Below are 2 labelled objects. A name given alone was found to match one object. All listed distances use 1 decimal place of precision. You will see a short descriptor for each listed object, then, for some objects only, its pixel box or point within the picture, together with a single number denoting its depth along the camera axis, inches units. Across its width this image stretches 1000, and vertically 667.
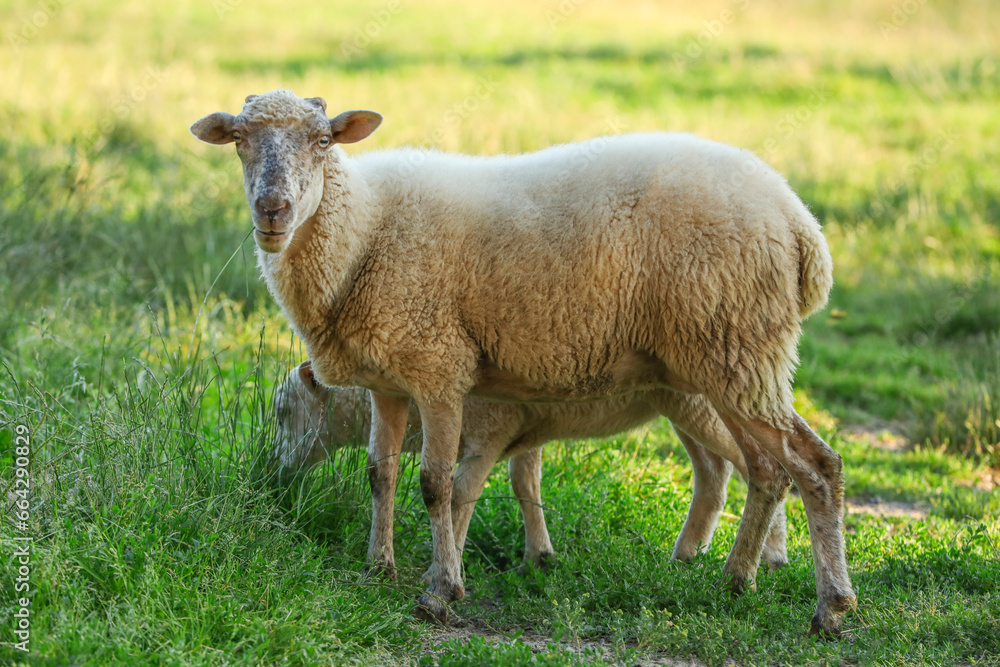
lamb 350.6
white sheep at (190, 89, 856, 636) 302.0
